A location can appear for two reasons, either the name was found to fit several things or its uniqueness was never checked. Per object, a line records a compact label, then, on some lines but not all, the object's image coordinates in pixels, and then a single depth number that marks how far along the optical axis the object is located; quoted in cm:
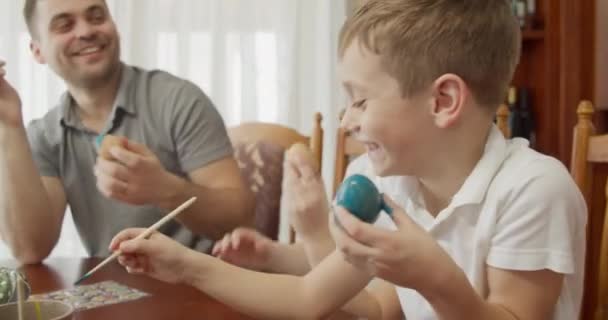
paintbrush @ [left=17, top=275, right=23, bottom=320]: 64
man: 147
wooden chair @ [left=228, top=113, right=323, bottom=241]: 174
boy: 78
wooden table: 91
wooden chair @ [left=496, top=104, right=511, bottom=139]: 148
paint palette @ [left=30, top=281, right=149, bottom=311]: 98
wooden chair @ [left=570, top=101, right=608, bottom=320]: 111
